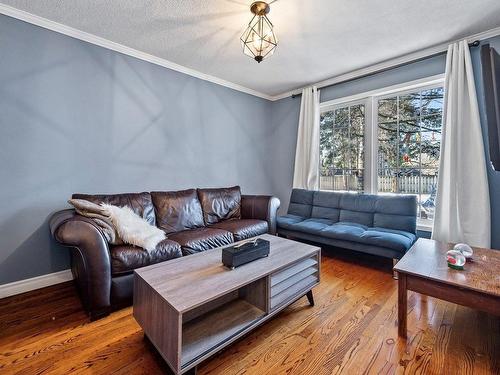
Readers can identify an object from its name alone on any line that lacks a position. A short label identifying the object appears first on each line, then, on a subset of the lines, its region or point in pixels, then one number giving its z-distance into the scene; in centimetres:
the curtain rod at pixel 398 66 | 240
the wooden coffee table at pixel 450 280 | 125
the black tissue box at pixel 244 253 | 148
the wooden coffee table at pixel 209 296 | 111
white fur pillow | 188
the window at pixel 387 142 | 284
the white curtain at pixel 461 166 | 232
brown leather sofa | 162
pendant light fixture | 193
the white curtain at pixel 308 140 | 370
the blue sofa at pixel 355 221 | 243
